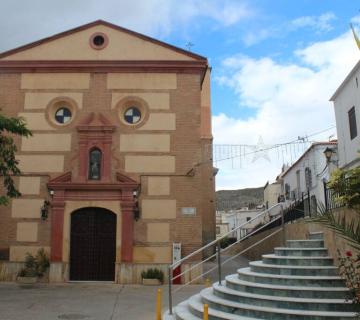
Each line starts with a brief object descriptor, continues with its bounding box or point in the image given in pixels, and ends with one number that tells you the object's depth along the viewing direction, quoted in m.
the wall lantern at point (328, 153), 14.55
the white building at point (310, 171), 23.07
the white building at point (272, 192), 43.62
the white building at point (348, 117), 17.02
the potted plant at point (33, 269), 16.64
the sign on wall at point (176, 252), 16.73
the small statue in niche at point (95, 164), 17.66
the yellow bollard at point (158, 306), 9.47
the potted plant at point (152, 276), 16.47
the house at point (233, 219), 51.08
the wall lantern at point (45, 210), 17.23
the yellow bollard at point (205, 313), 7.54
